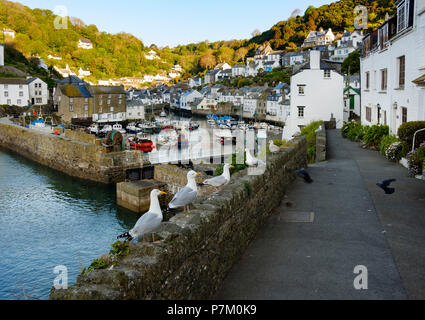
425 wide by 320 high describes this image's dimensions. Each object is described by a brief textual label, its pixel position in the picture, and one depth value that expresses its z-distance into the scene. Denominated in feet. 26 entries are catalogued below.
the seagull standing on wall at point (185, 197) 22.20
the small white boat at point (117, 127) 217.87
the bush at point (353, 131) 80.21
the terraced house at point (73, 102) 220.84
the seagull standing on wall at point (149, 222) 18.28
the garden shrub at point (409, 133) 40.22
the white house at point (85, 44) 481.87
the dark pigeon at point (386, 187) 34.06
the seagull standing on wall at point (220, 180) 28.84
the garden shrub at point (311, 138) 60.23
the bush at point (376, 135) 66.54
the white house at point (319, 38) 437.17
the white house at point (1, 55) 296.30
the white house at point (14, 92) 242.78
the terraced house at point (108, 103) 231.50
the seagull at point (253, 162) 31.91
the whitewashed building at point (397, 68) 48.29
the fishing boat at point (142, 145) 150.51
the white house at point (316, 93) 114.83
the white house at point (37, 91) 260.83
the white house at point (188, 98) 386.11
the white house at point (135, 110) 259.19
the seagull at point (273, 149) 38.30
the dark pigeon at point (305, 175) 40.64
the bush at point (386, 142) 55.43
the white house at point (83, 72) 448.33
